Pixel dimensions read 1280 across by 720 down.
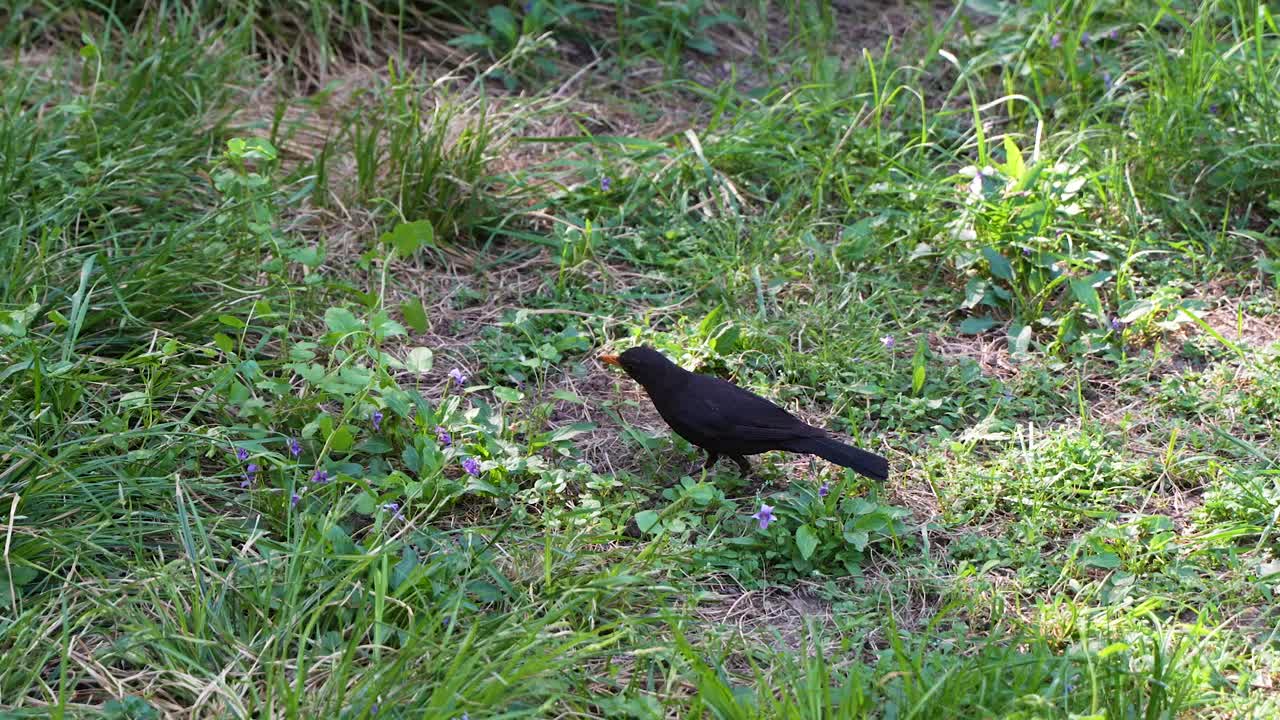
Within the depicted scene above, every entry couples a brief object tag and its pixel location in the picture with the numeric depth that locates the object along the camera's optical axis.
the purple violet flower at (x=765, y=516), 6.04
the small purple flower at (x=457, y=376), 6.99
